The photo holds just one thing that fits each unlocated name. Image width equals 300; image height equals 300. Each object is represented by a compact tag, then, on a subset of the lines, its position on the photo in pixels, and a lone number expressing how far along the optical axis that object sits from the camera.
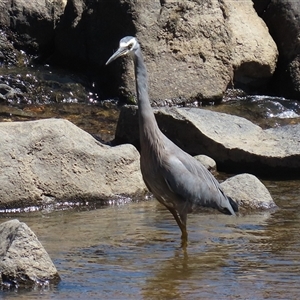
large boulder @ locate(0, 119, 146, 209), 14.75
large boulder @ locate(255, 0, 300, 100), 25.87
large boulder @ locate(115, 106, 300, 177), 18.02
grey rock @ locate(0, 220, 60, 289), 9.71
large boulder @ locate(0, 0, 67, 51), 25.31
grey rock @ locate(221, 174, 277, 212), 15.14
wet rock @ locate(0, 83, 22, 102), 23.19
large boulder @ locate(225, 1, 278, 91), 25.25
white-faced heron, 12.89
